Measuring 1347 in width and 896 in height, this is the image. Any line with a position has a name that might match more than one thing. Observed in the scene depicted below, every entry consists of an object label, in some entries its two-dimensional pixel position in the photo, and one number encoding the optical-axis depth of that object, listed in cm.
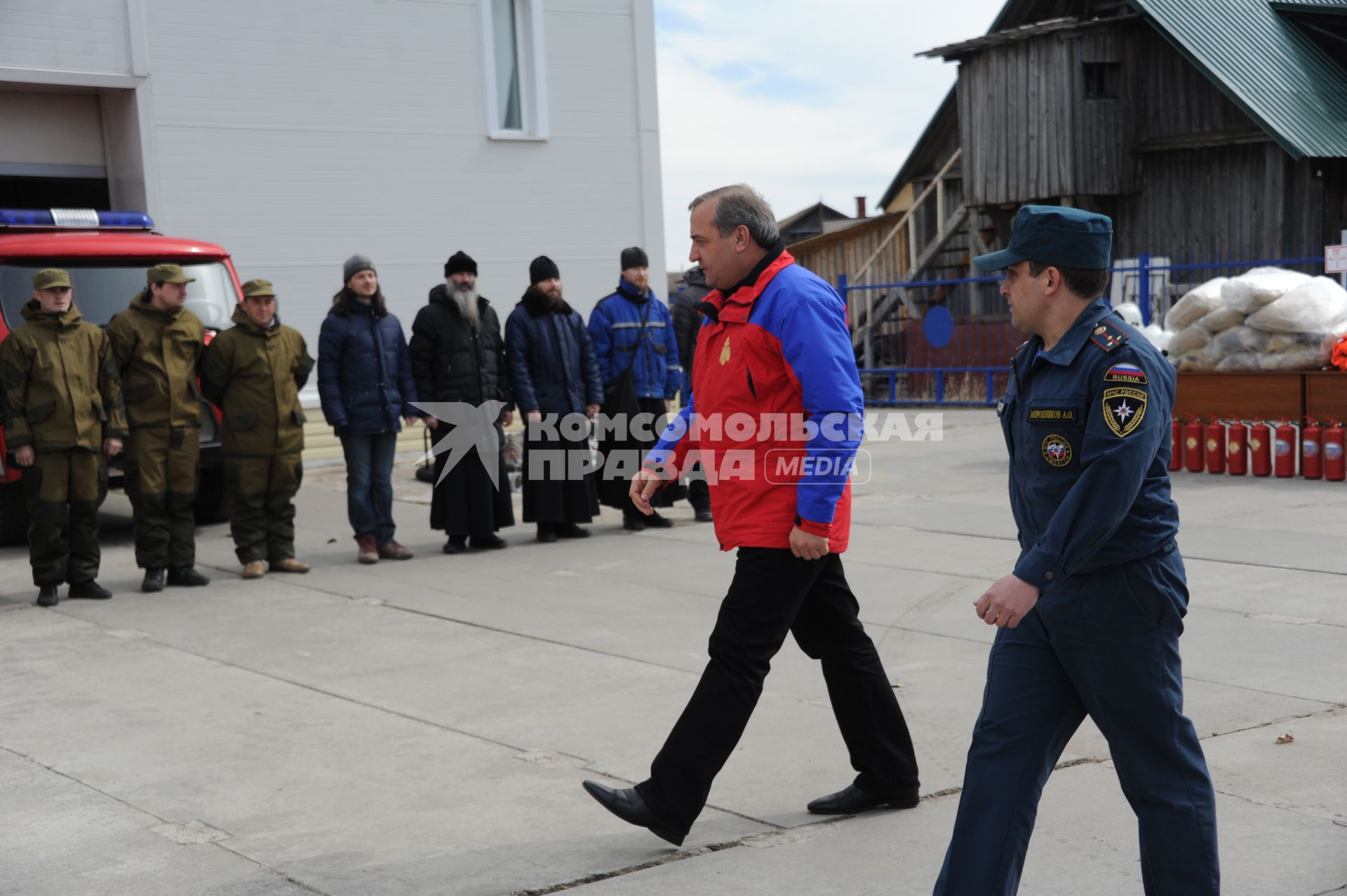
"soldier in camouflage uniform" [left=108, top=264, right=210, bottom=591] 902
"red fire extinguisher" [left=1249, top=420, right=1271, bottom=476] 1243
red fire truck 1089
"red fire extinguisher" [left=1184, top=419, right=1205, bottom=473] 1298
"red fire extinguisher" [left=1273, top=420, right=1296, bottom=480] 1223
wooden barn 2431
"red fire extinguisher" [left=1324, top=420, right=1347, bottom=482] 1187
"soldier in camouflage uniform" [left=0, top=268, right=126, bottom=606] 864
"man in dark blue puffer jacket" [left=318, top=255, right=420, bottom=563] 965
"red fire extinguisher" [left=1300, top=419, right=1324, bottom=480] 1209
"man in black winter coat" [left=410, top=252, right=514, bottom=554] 997
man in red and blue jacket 423
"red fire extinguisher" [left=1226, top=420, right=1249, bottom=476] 1262
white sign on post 1503
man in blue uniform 307
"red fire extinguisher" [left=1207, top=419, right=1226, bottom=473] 1277
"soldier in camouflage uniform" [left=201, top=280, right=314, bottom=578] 927
